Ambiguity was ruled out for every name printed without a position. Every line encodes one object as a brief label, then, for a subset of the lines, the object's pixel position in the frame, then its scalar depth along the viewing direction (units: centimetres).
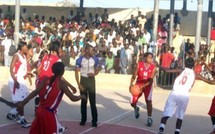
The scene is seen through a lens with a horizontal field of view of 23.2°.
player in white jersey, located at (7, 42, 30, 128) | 1140
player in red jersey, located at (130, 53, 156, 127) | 1206
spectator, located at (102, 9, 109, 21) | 2992
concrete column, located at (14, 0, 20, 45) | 2203
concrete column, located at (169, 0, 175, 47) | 2559
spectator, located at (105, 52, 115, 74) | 2158
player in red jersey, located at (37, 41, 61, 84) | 1156
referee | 1141
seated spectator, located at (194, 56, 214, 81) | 1877
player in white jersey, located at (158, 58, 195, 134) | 1038
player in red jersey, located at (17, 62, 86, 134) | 765
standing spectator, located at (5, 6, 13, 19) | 3065
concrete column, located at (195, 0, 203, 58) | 2112
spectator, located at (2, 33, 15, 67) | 2242
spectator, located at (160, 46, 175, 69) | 2122
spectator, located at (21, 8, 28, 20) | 3133
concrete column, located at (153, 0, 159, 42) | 2123
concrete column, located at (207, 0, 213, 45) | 2739
